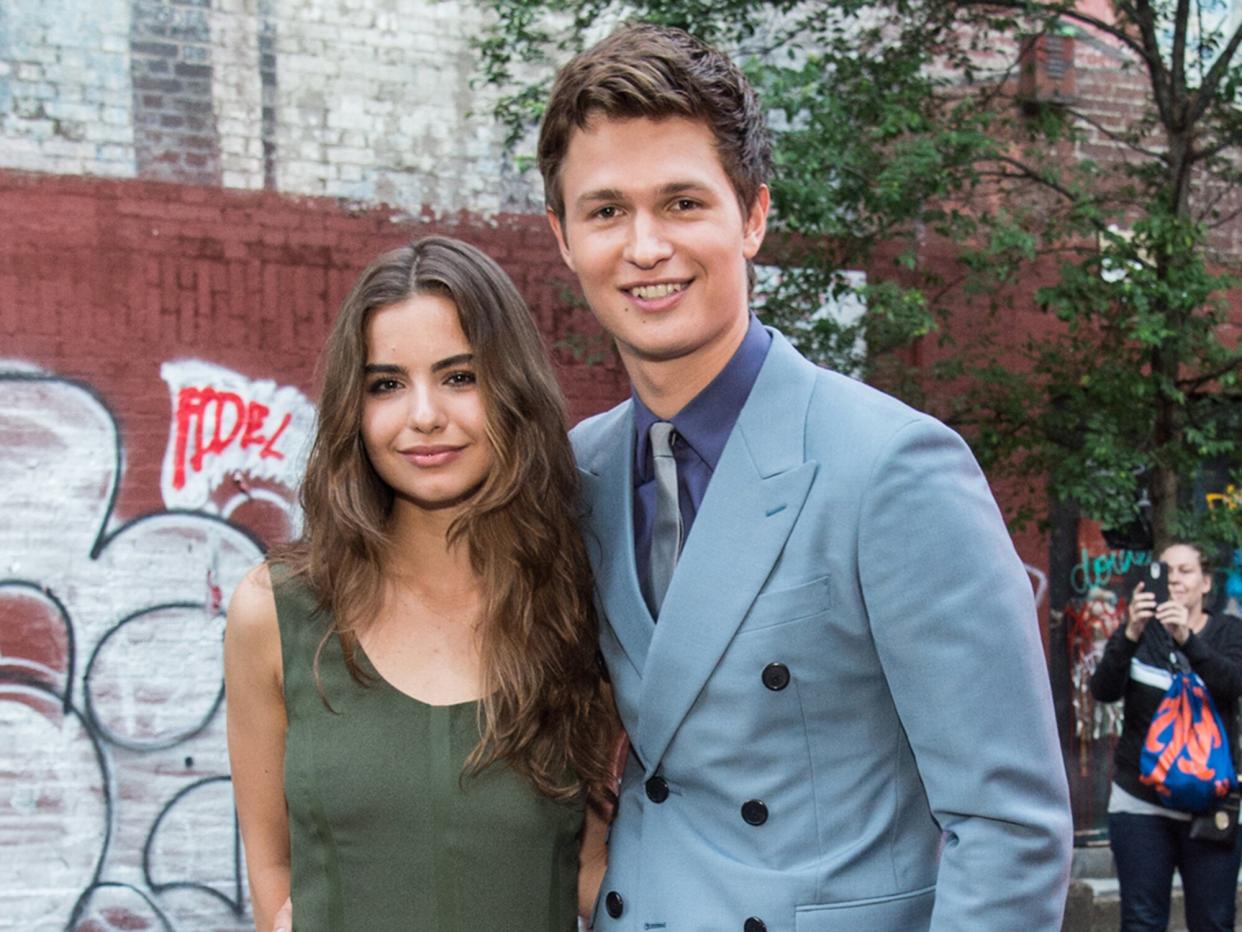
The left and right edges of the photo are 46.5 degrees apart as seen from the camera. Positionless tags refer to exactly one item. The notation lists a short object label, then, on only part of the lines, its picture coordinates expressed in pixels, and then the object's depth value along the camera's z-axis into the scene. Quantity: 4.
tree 6.30
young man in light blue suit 2.11
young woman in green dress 2.80
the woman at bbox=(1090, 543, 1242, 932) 5.99
